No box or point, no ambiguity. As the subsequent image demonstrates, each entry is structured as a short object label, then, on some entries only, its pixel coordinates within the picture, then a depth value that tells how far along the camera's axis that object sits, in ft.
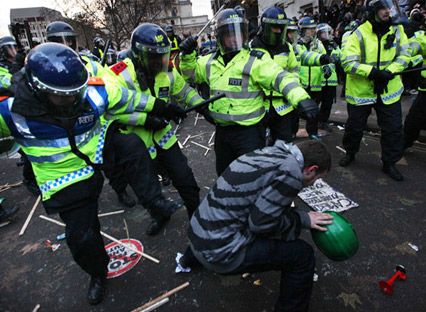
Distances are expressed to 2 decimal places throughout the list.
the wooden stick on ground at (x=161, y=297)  7.60
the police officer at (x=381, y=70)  11.50
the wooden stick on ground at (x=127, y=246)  9.45
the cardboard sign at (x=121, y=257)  9.14
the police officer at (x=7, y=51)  17.56
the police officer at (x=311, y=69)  17.88
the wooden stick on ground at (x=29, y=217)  12.14
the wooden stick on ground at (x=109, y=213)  12.53
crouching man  5.50
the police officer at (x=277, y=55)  12.19
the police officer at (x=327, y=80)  18.44
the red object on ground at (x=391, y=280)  7.14
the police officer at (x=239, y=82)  9.04
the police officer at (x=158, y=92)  8.99
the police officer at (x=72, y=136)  5.77
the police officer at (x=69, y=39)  12.31
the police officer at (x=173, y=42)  18.26
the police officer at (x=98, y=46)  25.44
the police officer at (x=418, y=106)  12.99
